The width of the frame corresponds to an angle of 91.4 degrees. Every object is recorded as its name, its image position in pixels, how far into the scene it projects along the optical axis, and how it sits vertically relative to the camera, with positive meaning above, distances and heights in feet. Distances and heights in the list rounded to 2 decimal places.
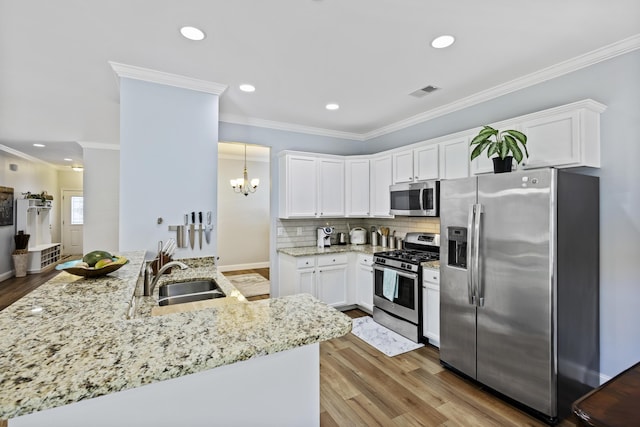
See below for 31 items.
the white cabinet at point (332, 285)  13.71 -3.16
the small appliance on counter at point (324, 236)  14.96 -1.07
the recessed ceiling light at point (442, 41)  7.60 +4.29
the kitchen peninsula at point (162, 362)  2.29 -1.19
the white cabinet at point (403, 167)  12.92 +2.02
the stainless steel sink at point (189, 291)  7.70 -2.03
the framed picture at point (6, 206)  20.79 +0.44
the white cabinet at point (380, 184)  14.03 +1.40
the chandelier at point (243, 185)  21.03 +2.04
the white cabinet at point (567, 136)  7.93 +2.10
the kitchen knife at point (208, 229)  10.34 -0.52
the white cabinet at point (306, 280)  13.17 -2.83
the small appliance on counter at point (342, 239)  15.98 -1.28
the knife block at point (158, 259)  8.46 -1.32
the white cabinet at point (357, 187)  15.07 +1.31
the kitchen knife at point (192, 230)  10.09 -0.54
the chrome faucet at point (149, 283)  6.72 -1.57
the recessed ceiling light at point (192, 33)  7.27 +4.28
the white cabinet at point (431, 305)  10.37 -3.07
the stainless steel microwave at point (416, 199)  11.48 +0.61
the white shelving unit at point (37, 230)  23.35 -1.41
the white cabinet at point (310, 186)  13.98 +1.28
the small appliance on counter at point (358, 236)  15.81 -1.12
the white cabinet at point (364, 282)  13.48 -3.02
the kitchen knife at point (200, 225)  10.20 -0.38
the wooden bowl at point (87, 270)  5.33 -0.99
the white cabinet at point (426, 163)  11.89 +2.02
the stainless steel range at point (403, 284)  11.00 -2.59
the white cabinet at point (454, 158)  10.82 +2.02
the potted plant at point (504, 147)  8.23 +1.82
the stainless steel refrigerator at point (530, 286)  7.03 -1.75
